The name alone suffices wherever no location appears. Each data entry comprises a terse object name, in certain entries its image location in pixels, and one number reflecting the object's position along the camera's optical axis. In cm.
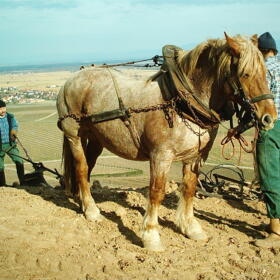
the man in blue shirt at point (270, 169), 434
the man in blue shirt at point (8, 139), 781
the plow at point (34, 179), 759
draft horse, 368
